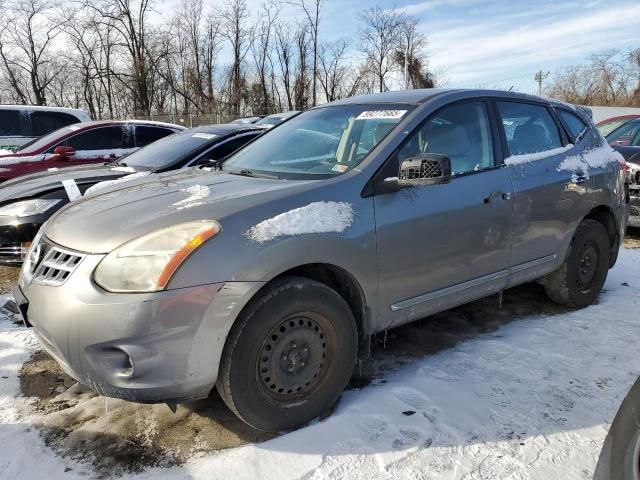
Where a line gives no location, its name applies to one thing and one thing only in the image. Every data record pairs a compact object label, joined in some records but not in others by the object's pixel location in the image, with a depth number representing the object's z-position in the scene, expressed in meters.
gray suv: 2.26
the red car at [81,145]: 6.90
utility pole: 34.19
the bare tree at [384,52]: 43.75
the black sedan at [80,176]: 4.58
